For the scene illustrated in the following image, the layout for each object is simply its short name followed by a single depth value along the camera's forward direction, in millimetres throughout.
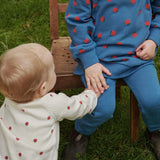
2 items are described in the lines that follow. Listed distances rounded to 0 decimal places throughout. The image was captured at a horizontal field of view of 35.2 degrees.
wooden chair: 1464
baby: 1002
